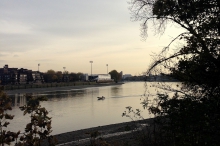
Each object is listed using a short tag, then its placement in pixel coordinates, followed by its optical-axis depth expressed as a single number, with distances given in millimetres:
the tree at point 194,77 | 4801
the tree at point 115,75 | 189375
